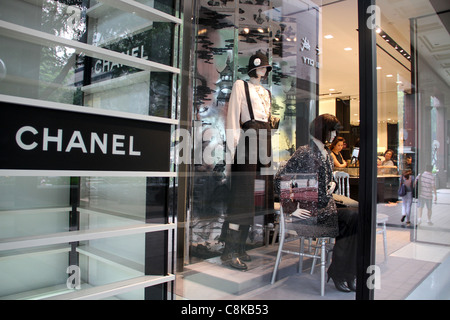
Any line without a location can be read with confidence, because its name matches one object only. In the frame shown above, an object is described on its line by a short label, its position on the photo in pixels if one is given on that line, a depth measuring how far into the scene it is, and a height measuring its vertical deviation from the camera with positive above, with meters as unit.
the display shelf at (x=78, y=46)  1.20 +0.49
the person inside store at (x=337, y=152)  2.16 +0.13
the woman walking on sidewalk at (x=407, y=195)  2.52 -0.18
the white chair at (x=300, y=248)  2.31 -0.54
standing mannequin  2.69 +0.13
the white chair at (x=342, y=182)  2.10 -0.07
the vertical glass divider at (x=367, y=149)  1.77 +0.12
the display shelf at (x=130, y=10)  1.49 +0.74
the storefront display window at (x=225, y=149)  1.33 +0.12
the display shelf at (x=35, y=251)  1.28 -0.32
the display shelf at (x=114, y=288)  1.37 -0.52
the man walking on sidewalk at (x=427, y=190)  2.88 -0.16
